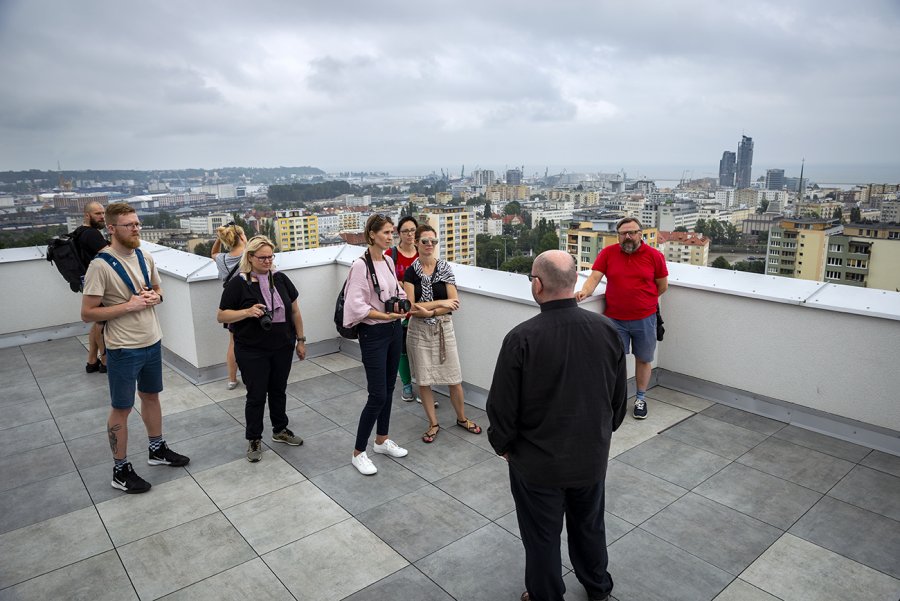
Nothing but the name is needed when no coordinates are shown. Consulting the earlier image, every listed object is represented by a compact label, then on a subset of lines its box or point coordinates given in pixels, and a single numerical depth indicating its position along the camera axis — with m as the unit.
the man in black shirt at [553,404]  1.88
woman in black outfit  3.56
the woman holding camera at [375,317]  3.44
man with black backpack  5.03
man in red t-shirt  4.27
